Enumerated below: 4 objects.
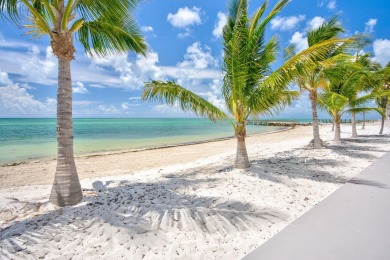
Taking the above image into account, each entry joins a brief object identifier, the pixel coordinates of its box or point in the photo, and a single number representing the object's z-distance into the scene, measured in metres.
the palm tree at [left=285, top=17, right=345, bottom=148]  9.59
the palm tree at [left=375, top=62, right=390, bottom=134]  14.01
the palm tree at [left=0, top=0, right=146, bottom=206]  4.16
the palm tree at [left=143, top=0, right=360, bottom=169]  6.00
